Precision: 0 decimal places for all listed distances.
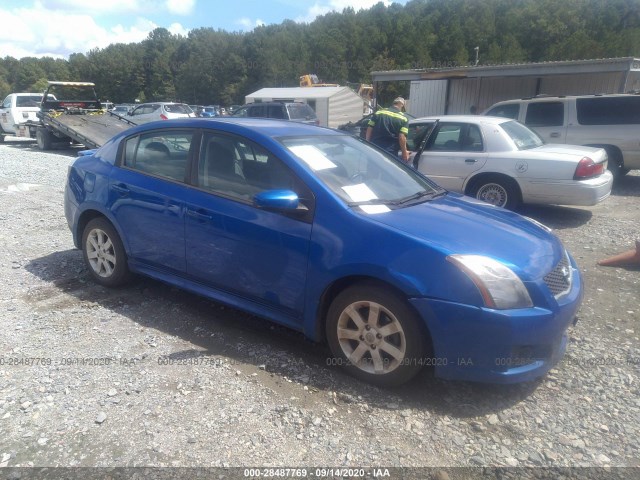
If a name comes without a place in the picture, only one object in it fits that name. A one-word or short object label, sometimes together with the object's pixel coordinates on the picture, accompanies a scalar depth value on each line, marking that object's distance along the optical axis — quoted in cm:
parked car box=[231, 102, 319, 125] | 1532
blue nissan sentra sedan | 270
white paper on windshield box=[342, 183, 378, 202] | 322
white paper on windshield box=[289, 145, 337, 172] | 336
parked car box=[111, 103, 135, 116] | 3496
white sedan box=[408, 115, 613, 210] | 665
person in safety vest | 757
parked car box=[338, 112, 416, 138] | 1828
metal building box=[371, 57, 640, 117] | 1659
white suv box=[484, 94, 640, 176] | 926
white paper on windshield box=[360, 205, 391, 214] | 309
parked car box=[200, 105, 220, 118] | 3469
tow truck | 1300
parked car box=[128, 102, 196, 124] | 2120
